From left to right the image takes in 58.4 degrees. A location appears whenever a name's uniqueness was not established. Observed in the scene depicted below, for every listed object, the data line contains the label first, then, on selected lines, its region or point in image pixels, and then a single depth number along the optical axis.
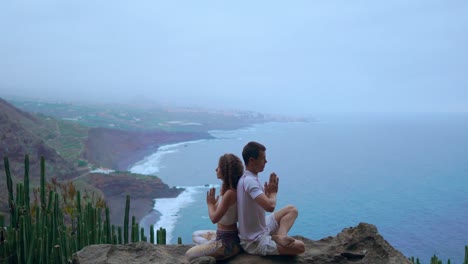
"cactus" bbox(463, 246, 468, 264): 5.75
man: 3.85
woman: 3.94
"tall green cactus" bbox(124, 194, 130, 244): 5.08
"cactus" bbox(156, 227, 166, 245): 5.32
